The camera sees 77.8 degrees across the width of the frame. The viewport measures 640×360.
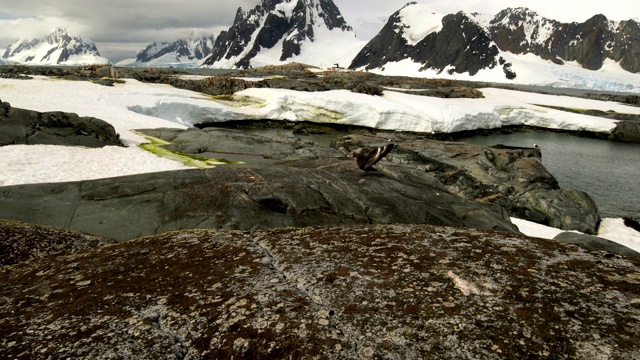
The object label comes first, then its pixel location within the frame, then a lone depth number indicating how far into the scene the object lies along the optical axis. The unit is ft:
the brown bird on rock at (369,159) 56.03
